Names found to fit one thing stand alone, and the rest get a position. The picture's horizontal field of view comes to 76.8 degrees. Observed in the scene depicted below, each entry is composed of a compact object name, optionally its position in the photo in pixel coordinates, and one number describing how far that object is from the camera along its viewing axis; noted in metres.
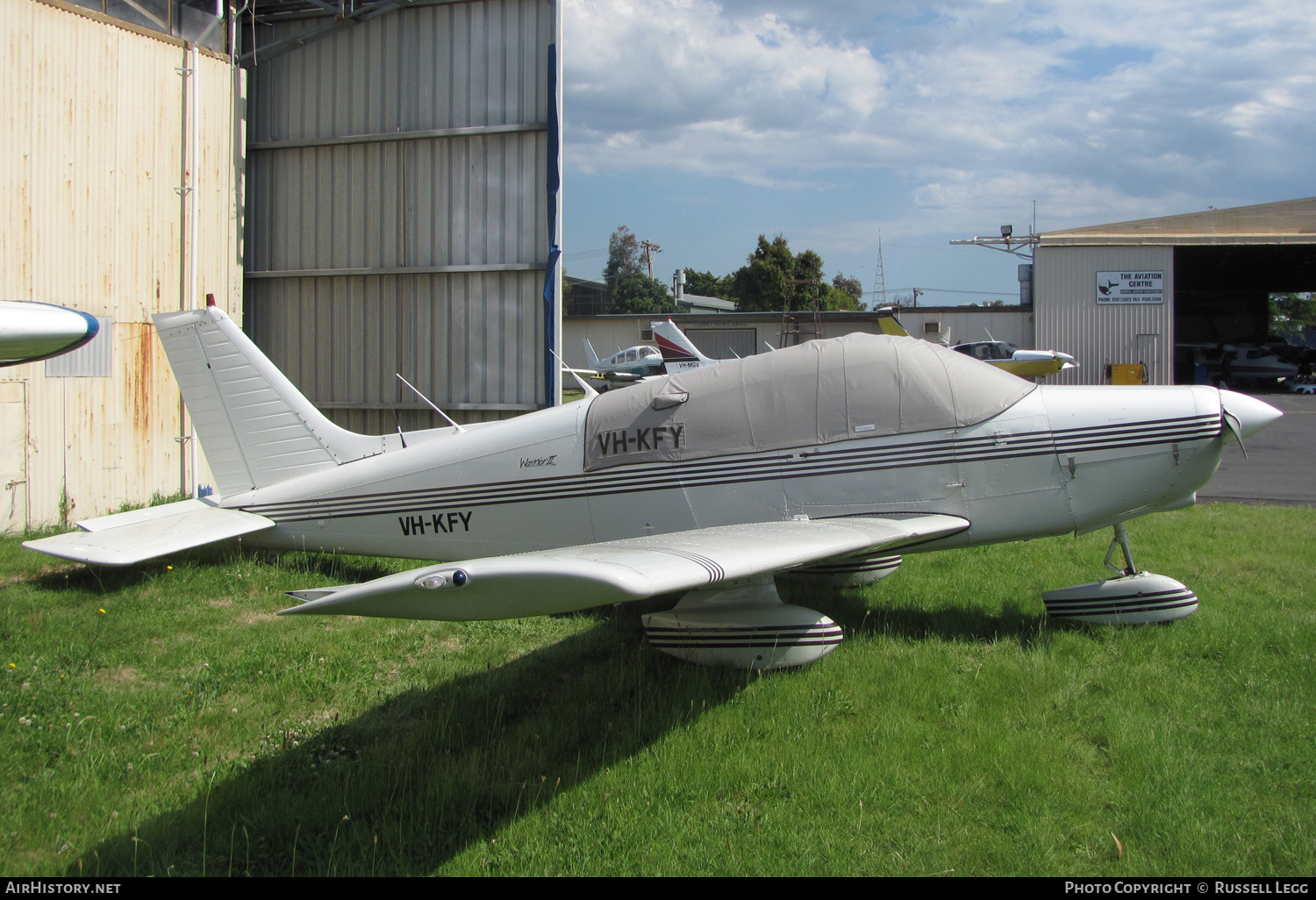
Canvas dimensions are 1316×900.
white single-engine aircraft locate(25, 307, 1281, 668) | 5.14
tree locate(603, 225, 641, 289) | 109.38
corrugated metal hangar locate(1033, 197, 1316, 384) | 29.64
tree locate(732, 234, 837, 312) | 64.31
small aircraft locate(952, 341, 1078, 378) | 25.14
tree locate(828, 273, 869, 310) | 104.38
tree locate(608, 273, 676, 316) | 87.75
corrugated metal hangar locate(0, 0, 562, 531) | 9.15
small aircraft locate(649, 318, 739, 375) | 31.41
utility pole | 107.94
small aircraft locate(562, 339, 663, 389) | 36.06
